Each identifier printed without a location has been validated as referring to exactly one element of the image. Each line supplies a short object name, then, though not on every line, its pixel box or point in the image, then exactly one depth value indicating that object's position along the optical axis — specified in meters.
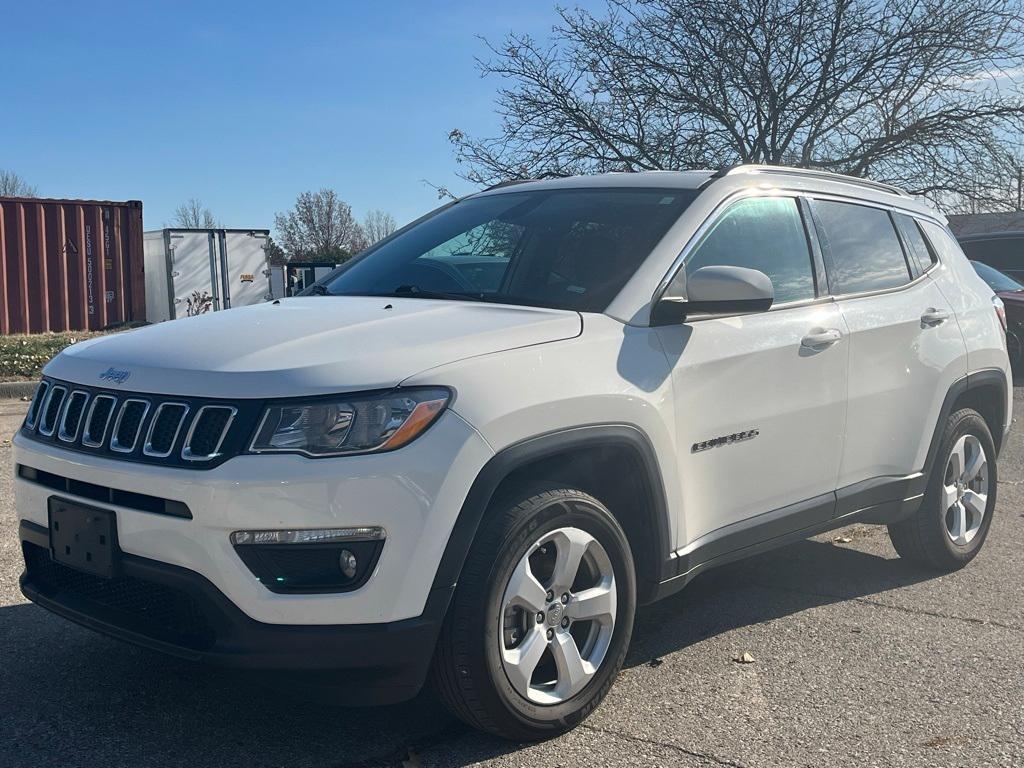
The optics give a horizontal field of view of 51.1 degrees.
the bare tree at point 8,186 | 75.44
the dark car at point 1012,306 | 13.67
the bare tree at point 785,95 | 16.73
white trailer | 22.81
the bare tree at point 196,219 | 75.57
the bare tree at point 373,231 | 77.46
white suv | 2.80
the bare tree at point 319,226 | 76.38
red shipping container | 19.73
